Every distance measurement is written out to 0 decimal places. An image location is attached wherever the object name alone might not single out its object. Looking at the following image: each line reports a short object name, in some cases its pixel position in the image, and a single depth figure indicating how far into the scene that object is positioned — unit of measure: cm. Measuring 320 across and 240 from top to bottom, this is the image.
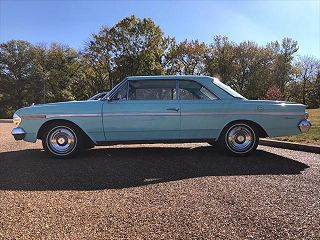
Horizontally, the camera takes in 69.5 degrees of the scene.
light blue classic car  415
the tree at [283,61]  3697
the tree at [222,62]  3552
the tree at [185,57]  3367
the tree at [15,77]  3326
